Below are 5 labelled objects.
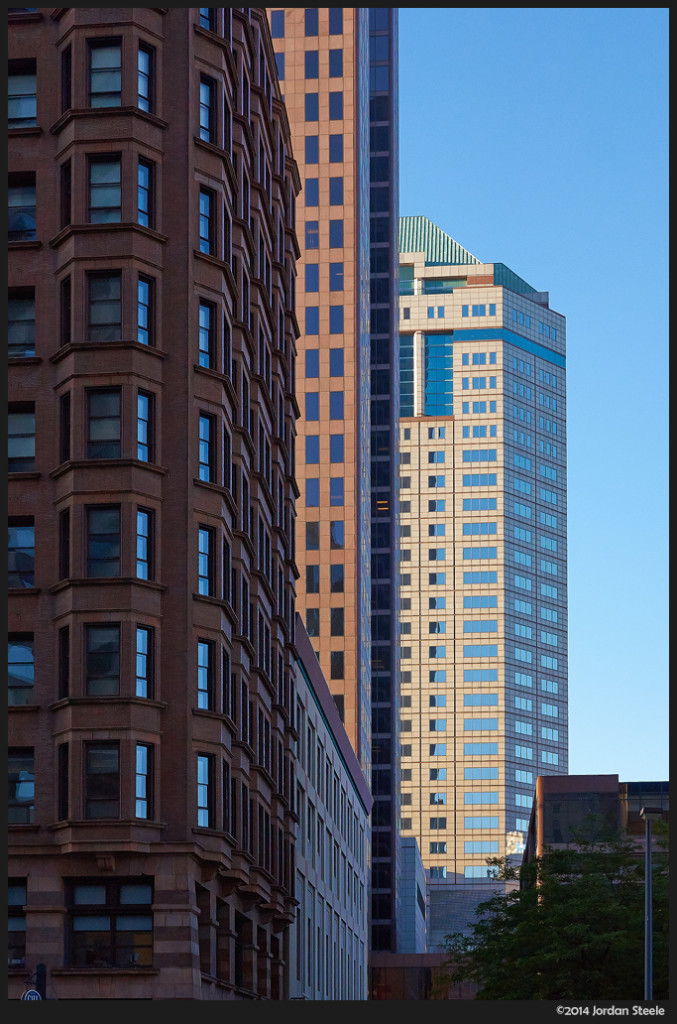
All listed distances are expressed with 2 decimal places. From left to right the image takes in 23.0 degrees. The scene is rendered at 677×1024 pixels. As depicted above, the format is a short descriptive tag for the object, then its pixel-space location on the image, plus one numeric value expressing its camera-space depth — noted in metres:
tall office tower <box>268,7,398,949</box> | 147.00
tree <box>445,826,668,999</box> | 60.84
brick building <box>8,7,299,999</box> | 49.19
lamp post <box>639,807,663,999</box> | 51.50
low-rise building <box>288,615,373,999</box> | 84.62
